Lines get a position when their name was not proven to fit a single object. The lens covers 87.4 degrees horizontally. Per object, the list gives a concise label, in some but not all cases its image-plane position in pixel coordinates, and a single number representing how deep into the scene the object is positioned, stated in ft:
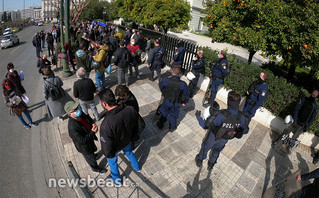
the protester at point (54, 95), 15.11
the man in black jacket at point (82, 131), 10.03
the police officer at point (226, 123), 10.17
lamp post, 25.50
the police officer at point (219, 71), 18.13
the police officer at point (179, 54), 22.71
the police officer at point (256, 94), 15.85
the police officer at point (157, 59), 22.48
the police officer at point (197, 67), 20.53
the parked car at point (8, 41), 53.25
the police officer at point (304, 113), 14.17
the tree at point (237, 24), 18.84
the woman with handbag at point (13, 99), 15.43
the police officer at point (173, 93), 13.85
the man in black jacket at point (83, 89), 14.61
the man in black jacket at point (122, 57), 21.29
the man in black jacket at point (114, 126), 9.25
